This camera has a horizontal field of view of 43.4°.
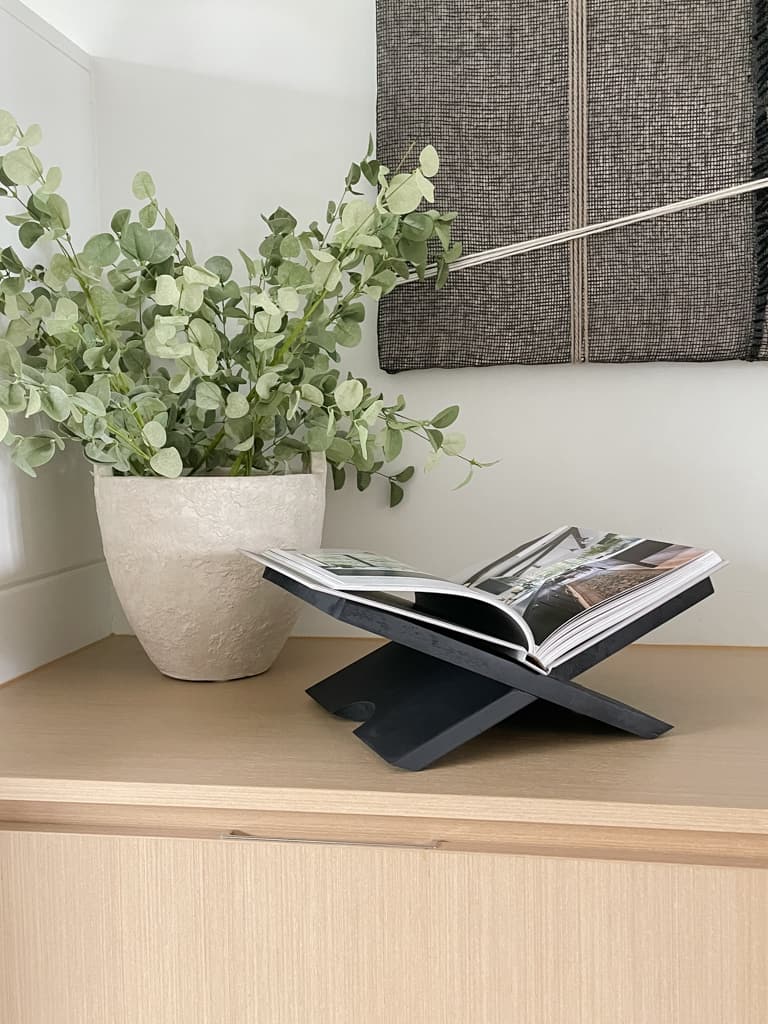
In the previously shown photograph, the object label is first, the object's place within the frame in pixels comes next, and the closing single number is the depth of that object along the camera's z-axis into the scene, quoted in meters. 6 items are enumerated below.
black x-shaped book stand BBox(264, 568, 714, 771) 0.71
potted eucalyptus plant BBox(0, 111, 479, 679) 0.85
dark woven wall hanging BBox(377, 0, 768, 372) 1.09
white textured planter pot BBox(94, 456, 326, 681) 0.91
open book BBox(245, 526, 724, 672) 0.73
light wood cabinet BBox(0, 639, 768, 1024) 0.62
